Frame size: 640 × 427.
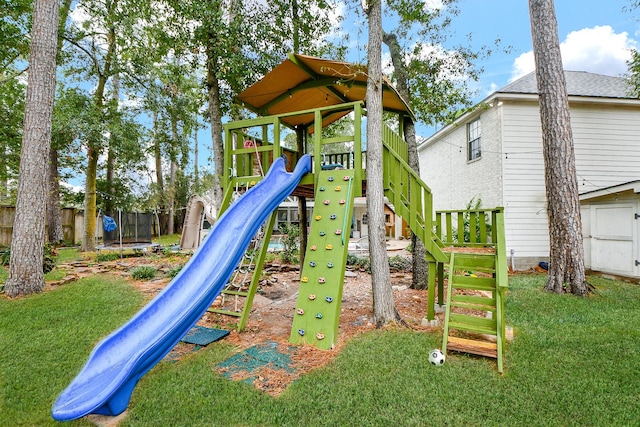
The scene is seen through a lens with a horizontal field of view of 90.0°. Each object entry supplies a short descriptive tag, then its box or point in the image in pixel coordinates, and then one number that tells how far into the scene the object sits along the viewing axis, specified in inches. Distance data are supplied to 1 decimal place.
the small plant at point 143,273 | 308.6
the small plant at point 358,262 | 381.7
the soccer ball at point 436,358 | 131.6
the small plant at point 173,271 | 313.9
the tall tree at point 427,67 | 272.1
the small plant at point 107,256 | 417.7
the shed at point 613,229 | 292.7
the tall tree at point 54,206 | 510.9
